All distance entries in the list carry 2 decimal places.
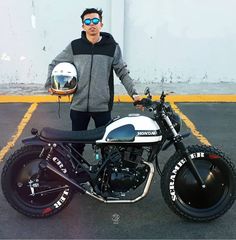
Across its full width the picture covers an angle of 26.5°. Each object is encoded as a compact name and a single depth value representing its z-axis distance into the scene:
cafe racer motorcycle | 4.13
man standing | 4.57
